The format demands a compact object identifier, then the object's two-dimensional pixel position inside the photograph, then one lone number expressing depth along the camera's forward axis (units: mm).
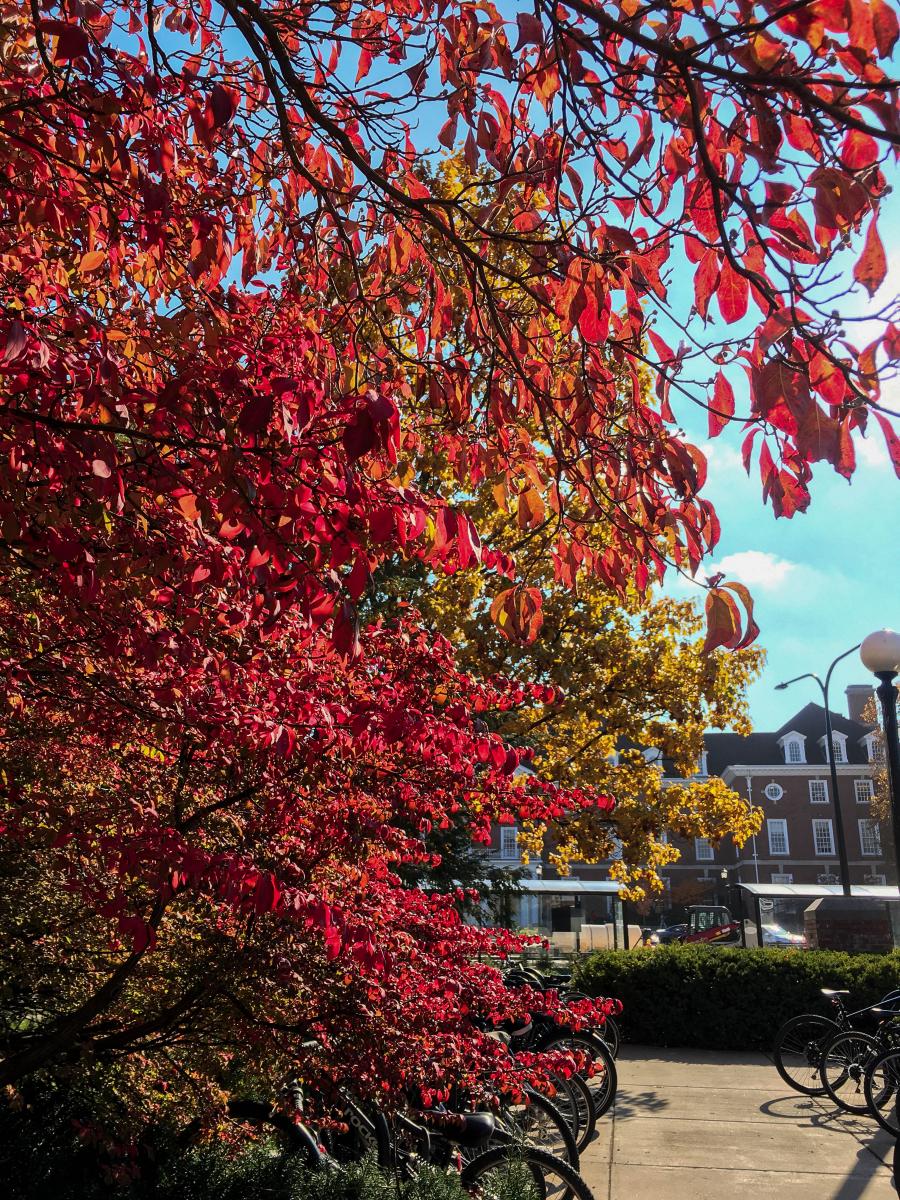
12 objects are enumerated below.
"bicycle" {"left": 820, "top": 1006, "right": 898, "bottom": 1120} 9695
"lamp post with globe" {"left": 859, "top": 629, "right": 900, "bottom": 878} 10539
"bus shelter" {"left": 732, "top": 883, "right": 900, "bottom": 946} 17703
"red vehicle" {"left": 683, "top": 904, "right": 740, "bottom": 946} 29172
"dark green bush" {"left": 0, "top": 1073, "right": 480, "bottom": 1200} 4688
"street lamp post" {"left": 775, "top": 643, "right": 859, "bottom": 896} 21062
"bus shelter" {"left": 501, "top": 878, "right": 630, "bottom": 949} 22906
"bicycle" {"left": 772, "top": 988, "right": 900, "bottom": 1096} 10633
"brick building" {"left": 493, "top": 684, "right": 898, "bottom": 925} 58562
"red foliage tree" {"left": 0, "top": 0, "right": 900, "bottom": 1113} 2609
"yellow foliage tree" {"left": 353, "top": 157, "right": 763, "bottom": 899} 13234
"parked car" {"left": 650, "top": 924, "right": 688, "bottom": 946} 39219
